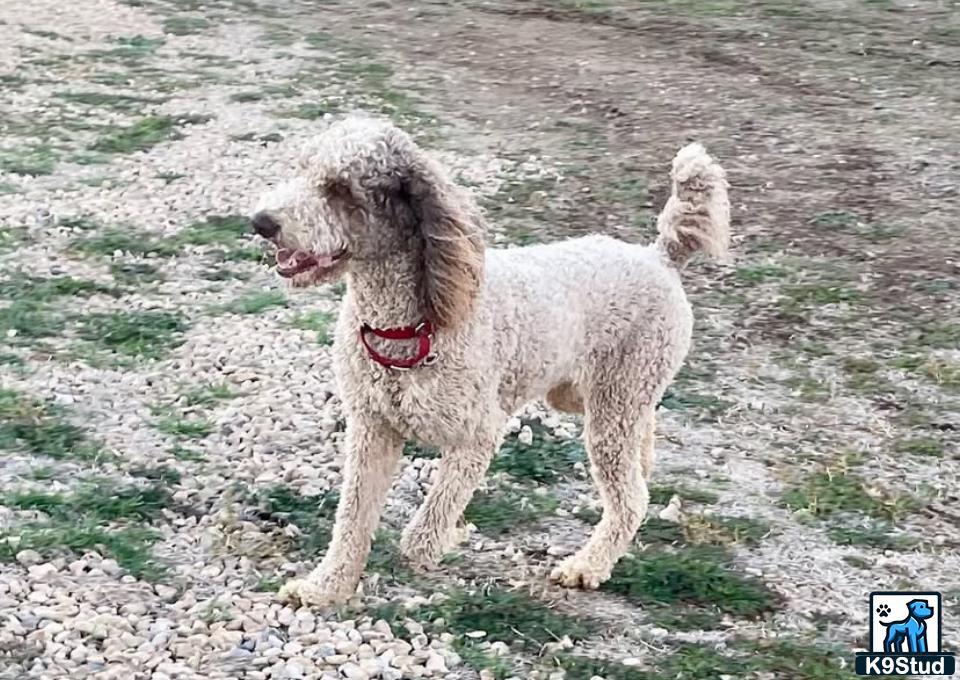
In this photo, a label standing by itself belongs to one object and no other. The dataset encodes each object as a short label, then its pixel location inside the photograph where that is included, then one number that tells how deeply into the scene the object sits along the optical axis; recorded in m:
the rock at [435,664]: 3.68
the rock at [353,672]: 3.61
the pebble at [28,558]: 4.03
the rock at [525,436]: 5.10
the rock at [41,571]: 3.96
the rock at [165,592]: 3.95
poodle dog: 3.60
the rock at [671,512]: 4.62
